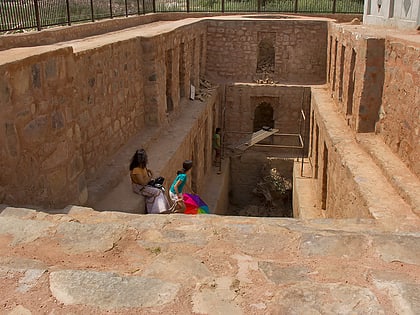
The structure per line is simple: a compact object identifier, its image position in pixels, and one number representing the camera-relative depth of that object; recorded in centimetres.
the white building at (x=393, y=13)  1051
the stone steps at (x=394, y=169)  585
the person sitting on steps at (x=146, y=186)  676
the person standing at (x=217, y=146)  1582
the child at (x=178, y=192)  730
